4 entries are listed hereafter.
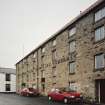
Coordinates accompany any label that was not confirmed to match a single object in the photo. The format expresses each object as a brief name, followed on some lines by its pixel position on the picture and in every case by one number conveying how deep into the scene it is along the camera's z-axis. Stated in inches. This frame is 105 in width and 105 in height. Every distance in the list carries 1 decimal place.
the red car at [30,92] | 800.2
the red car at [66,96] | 522.2
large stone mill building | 528.3
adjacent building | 1436.5
